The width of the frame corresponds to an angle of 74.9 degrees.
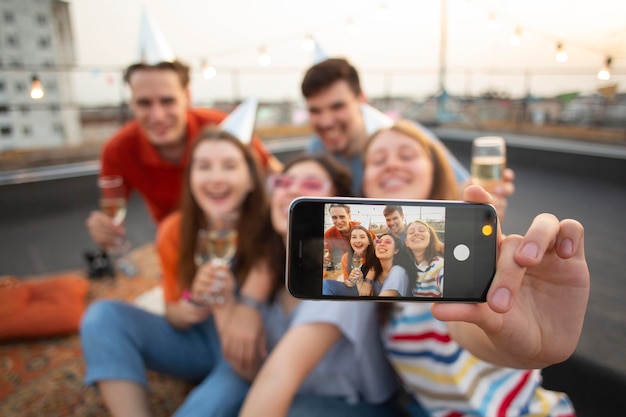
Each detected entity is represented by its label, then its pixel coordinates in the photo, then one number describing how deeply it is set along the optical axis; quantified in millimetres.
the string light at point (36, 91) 2159
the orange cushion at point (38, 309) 1857
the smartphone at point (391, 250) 558
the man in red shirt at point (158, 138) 2084
